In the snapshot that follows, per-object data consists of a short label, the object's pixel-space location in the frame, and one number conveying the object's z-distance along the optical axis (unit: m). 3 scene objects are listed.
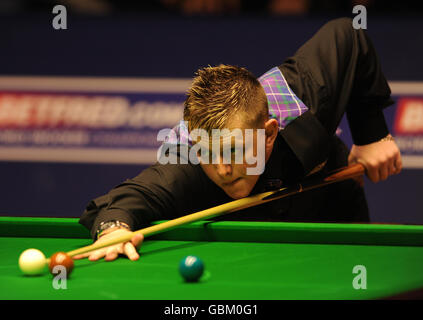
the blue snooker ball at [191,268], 5.44
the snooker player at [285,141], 5.90
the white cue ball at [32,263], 5.51
